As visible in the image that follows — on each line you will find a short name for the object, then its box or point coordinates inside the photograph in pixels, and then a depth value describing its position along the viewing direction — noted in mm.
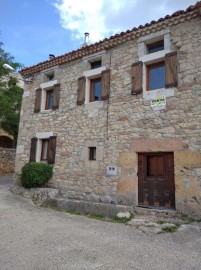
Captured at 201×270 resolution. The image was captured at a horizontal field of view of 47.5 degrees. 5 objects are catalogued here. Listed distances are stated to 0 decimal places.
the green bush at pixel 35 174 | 7711
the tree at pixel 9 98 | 14065
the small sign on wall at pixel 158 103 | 6255
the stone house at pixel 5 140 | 19305
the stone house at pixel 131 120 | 5863
